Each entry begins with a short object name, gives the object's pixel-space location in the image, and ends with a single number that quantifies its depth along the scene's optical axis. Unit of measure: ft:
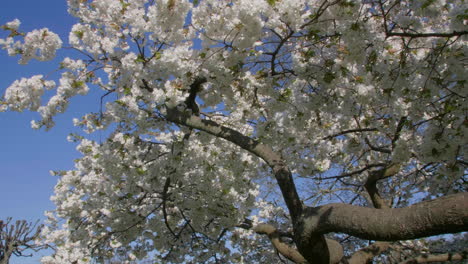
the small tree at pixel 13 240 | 39.70
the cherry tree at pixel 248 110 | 12.81
